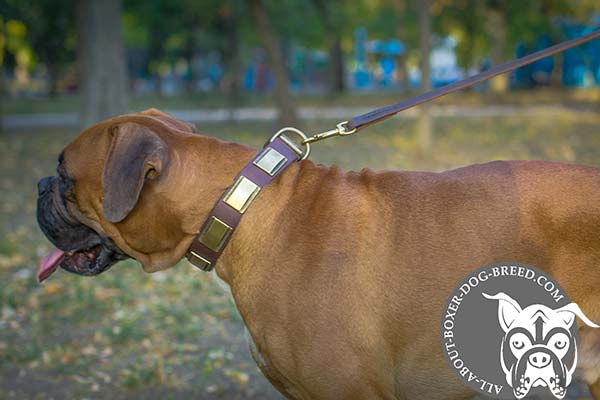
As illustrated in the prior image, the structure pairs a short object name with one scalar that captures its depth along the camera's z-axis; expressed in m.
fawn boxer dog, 3.02
